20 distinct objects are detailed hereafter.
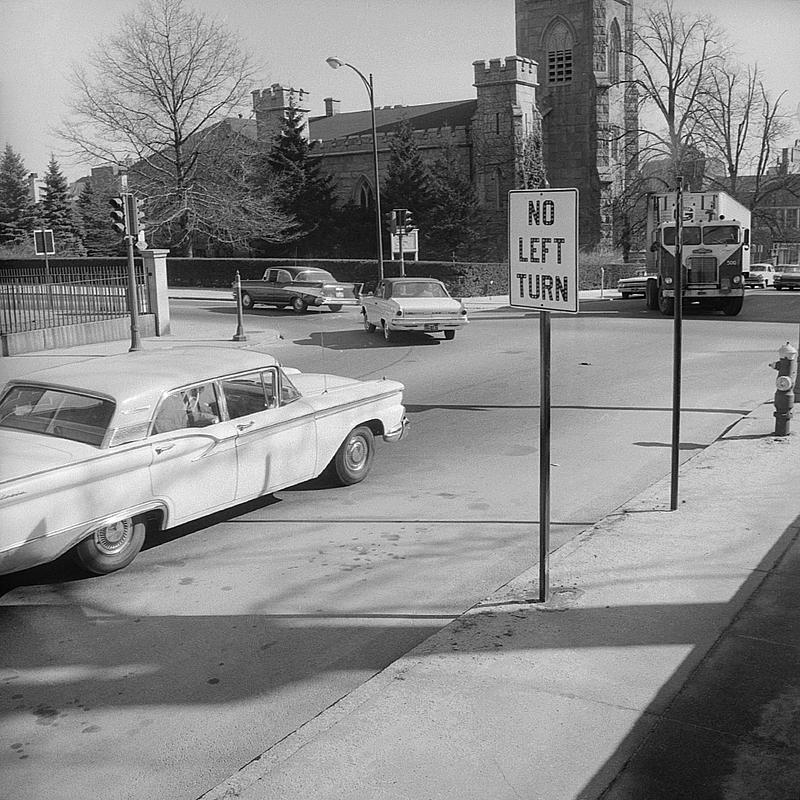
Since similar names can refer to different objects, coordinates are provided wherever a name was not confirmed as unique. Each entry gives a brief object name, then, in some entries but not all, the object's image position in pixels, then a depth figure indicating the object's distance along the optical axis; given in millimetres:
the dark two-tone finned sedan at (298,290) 28656
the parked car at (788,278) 41844
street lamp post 28666
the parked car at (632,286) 36875
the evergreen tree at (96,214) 42250
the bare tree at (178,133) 36094
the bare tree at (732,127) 52469
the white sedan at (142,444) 5613
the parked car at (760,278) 46656
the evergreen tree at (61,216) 32469
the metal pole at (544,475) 5480
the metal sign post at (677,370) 7328
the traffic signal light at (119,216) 19188
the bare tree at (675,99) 50250
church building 56281
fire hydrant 9883
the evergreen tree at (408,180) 51344
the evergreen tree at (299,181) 51000
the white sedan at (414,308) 19422
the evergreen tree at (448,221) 51250
